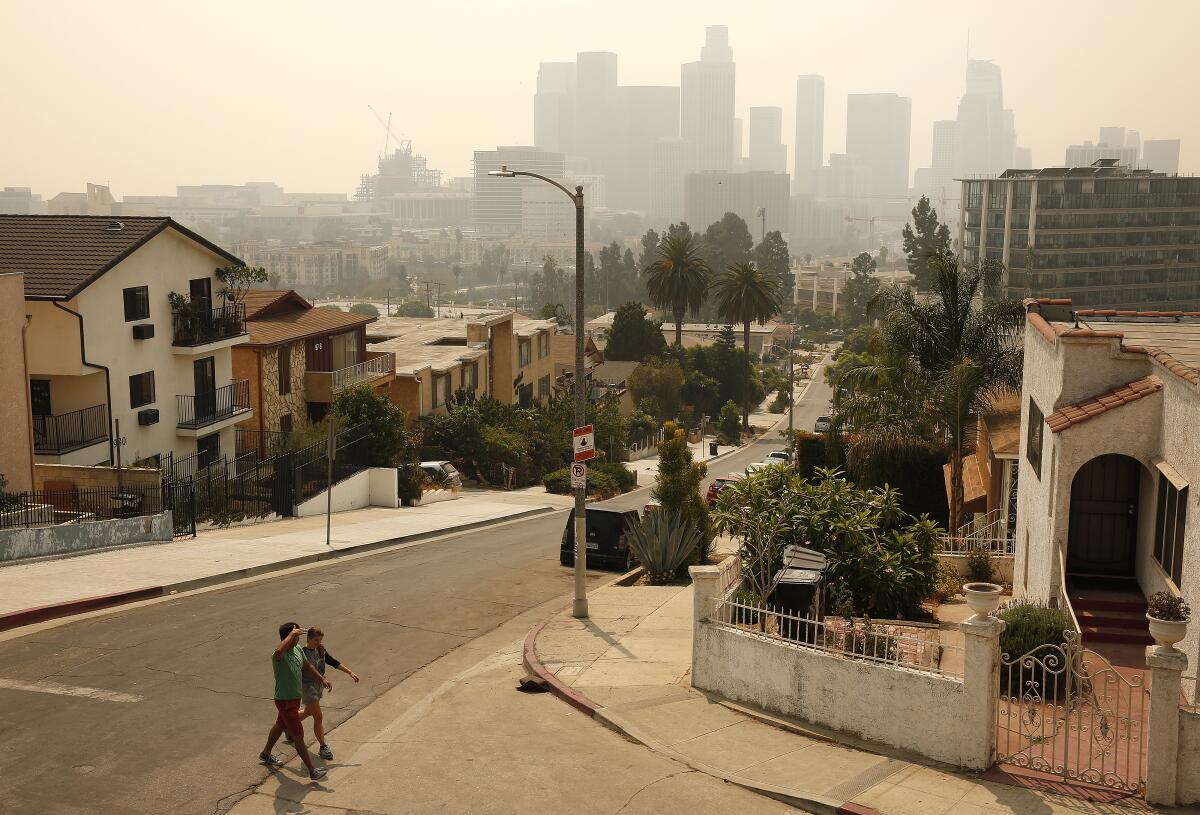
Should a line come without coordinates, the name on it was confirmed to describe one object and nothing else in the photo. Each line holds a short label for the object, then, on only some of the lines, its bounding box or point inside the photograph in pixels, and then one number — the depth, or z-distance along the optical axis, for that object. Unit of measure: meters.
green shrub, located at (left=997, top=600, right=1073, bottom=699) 13.30
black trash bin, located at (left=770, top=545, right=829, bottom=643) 15.05
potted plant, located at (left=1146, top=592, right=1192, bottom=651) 10.84
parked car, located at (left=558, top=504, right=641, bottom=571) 25.23
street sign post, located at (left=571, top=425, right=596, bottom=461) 18.97
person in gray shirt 12.46
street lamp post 19.05
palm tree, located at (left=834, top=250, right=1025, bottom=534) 27.75
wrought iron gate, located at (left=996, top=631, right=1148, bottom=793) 11.30
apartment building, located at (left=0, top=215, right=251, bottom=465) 32.88
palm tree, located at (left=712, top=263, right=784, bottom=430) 89.88
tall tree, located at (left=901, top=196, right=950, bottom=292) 151.09
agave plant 22.64
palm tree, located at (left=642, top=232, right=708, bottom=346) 93.75
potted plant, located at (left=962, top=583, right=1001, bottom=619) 11.52
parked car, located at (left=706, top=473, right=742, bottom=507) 40.16
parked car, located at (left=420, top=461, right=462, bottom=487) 45.75
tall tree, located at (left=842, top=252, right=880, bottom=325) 184.88
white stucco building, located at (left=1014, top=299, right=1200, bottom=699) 14.01
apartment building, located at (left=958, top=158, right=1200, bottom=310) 136.75
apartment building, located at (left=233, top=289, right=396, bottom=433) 44.34
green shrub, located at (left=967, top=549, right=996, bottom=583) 22.39
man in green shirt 11.92
